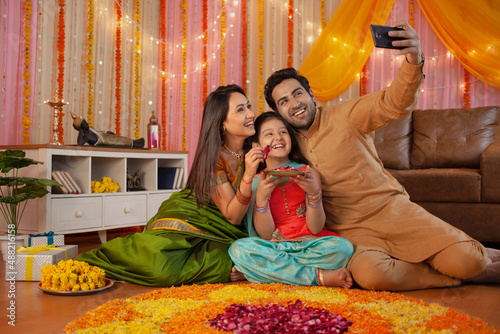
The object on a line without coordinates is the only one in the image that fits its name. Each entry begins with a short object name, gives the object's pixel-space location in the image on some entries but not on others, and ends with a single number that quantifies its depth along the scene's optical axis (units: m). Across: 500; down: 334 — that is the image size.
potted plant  2.47
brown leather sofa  2.89
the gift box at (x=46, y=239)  2.34
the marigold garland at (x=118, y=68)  3.98
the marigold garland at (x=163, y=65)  4.44
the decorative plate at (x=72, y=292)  1.78
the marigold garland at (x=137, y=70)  4.17
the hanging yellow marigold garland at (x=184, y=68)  4.49
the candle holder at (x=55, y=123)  3.04
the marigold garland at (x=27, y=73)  3.20
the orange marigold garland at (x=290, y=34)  4.34
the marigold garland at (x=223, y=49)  4.48
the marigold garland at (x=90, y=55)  3.70
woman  1.94
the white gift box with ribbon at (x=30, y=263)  2.06
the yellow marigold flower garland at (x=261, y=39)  4.45
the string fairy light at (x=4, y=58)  3.10
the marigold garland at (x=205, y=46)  4.49
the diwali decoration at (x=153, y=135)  3.91
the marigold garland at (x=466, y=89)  3.71
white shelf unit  2.77
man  1.75
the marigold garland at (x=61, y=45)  3.46
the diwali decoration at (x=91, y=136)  3.13
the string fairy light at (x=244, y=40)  4.49
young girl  1.85
